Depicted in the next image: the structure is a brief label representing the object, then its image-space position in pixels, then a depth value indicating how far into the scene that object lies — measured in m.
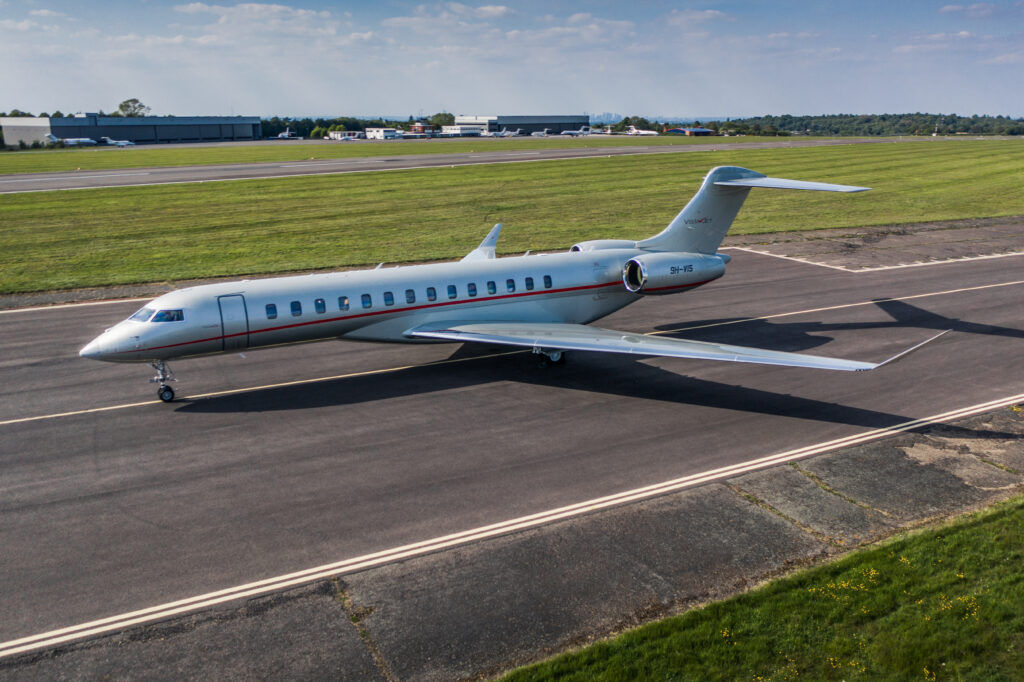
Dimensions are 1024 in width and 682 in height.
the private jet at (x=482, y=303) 19.62
